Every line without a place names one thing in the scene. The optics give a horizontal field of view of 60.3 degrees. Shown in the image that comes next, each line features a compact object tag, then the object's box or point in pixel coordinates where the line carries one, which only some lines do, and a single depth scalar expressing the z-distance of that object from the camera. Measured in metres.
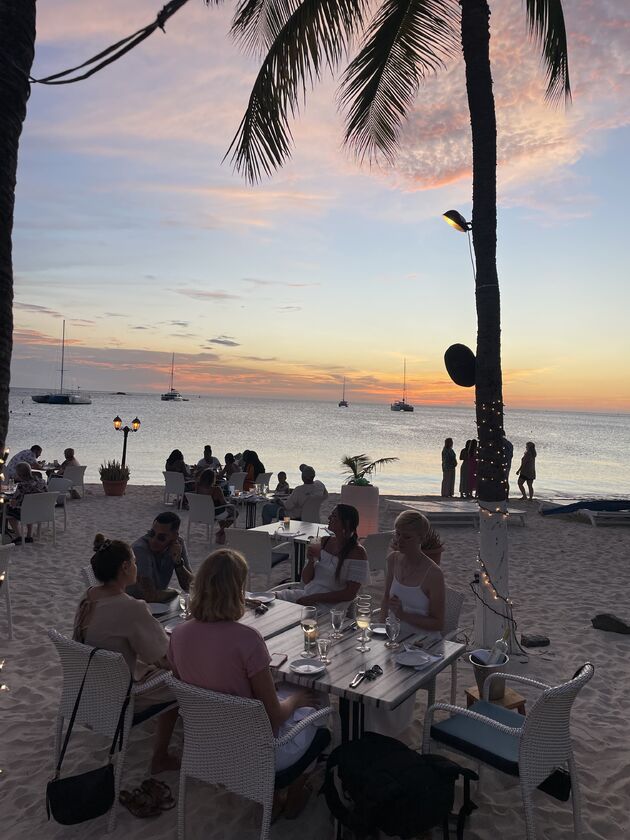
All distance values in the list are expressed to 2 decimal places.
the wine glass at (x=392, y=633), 3.09
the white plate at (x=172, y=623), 3.37
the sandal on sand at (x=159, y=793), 2.74
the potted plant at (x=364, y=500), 8.84
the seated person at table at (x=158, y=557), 3.91
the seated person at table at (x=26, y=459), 9.95
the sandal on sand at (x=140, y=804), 2.68
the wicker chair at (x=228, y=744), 2.21
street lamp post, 14.85
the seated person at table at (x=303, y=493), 8.23
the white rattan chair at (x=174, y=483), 12.03
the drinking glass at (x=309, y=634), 2.98
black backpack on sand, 2.21
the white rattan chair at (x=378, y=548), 6.30
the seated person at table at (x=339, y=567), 4.20
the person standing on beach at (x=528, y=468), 16.08
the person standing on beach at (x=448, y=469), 15.93
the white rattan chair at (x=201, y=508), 8.62
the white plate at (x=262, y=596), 3.86
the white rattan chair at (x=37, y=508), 7.84
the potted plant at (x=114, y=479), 13.52
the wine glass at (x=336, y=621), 3.19
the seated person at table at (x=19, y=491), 8.56
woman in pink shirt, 2.33
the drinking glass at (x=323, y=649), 2.89
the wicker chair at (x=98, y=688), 2.58
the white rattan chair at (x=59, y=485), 10.38
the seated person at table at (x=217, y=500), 9.09
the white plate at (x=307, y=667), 2.72
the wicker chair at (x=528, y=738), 2.38
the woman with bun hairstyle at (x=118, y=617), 2.76
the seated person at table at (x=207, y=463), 12.34
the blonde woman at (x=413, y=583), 3.55
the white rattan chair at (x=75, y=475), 11.66
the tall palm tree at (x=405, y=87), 5.00
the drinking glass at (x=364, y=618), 3.10
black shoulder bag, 2.44
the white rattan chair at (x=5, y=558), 4.50
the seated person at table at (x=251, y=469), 11.69
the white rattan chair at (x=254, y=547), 5.93
